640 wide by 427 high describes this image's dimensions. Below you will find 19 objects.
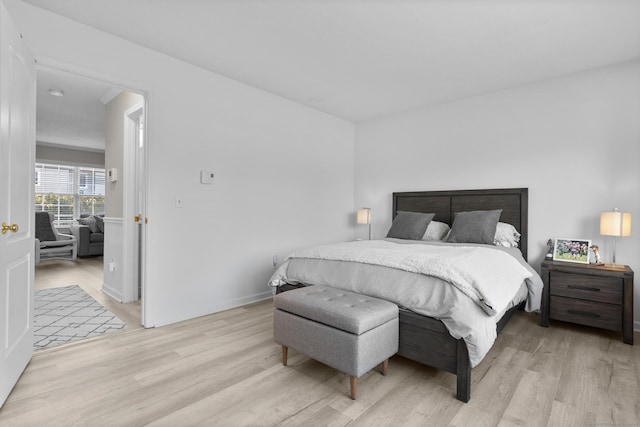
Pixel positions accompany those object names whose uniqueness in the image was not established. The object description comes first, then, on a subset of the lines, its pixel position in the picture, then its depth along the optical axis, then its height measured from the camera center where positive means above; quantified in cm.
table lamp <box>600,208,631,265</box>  279 -9
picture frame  304 -35
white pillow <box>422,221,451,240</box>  380 -22
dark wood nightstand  264 -70
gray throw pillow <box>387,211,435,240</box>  382 -16
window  731 +43
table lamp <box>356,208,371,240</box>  468 -6
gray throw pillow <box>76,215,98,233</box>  666 -28
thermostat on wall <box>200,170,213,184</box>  323 +33
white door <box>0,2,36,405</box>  172 +4
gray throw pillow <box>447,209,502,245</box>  335 -16
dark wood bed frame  184 -64
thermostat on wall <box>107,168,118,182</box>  398 +44
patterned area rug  267 -103
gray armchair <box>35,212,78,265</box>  579 -59
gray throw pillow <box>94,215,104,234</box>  673 -30
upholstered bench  181 -70
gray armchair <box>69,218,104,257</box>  649 -60
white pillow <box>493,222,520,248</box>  340 -25
